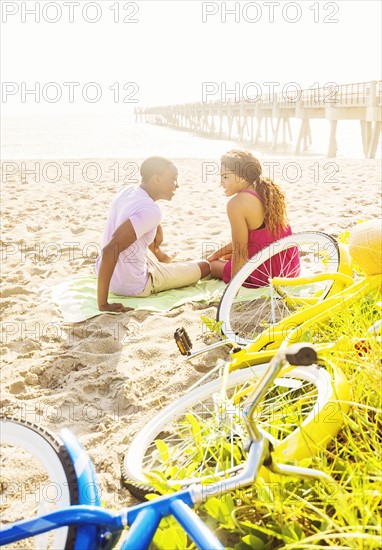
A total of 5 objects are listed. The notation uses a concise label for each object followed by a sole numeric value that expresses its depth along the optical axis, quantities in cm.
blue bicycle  147
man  425
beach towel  442
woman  425
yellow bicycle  210
